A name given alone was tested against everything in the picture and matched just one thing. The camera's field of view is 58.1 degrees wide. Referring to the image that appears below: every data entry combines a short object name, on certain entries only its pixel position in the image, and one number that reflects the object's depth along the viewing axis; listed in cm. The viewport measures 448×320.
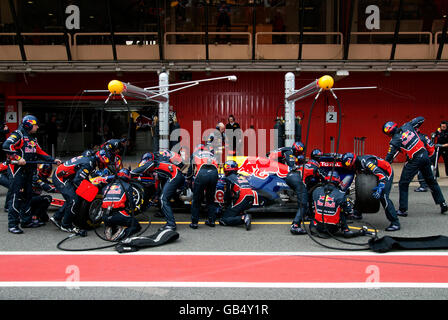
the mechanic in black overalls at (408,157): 816
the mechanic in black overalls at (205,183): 727
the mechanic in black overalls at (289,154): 759
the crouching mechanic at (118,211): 653
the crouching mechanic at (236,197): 748
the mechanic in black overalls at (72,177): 695
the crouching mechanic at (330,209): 650
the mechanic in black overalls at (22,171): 705
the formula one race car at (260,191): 705
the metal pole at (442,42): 1555
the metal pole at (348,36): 1523
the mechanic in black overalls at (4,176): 861
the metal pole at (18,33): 1517
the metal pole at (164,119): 1008
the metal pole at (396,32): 1527
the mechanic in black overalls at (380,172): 702
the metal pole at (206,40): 1555
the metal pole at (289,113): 1074
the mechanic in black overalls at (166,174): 711
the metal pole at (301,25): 1499
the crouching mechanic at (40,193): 757
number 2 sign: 1875
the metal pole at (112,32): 1534
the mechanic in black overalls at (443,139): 1215
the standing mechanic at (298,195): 695
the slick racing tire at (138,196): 747
